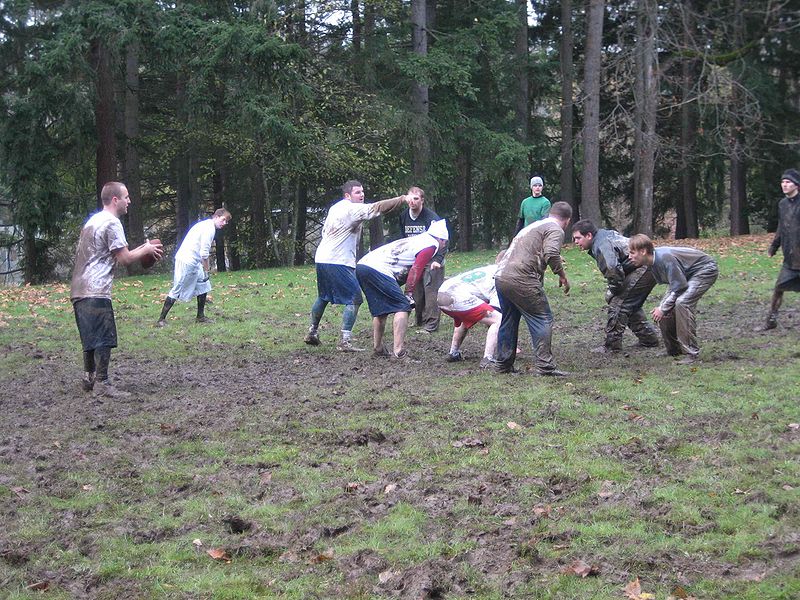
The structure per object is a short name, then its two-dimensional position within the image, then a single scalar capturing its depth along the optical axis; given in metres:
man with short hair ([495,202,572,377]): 9.44
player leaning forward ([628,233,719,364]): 9.87
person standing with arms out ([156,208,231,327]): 14.15
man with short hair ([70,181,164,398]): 9.03
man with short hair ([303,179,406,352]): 11.44
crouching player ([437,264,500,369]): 10.23
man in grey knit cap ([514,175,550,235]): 14.14
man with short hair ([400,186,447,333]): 12.24
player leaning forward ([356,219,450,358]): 10.74
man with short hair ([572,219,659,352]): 10.41
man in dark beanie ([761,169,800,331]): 11.73
